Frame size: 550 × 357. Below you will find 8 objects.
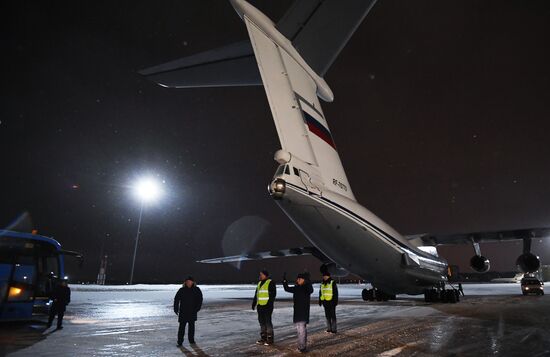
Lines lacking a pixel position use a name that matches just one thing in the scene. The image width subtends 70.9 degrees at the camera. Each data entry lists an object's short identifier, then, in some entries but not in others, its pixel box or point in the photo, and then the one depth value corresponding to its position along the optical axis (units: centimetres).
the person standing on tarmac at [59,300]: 855
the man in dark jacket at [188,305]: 659
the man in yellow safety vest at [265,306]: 666
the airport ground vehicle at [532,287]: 2384
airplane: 804
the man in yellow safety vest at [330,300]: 786
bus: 867
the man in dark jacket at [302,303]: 603
